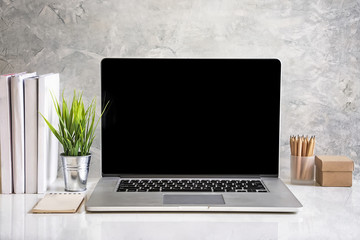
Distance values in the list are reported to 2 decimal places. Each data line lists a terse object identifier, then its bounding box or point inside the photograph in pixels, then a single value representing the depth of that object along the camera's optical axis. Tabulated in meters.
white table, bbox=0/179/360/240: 1.11
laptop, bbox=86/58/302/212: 1.51
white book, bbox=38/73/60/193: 1.39
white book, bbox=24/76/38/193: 1.39
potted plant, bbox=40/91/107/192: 1.41
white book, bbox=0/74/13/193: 1.38
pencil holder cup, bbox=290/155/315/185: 1.51
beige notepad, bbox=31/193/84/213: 1.25
